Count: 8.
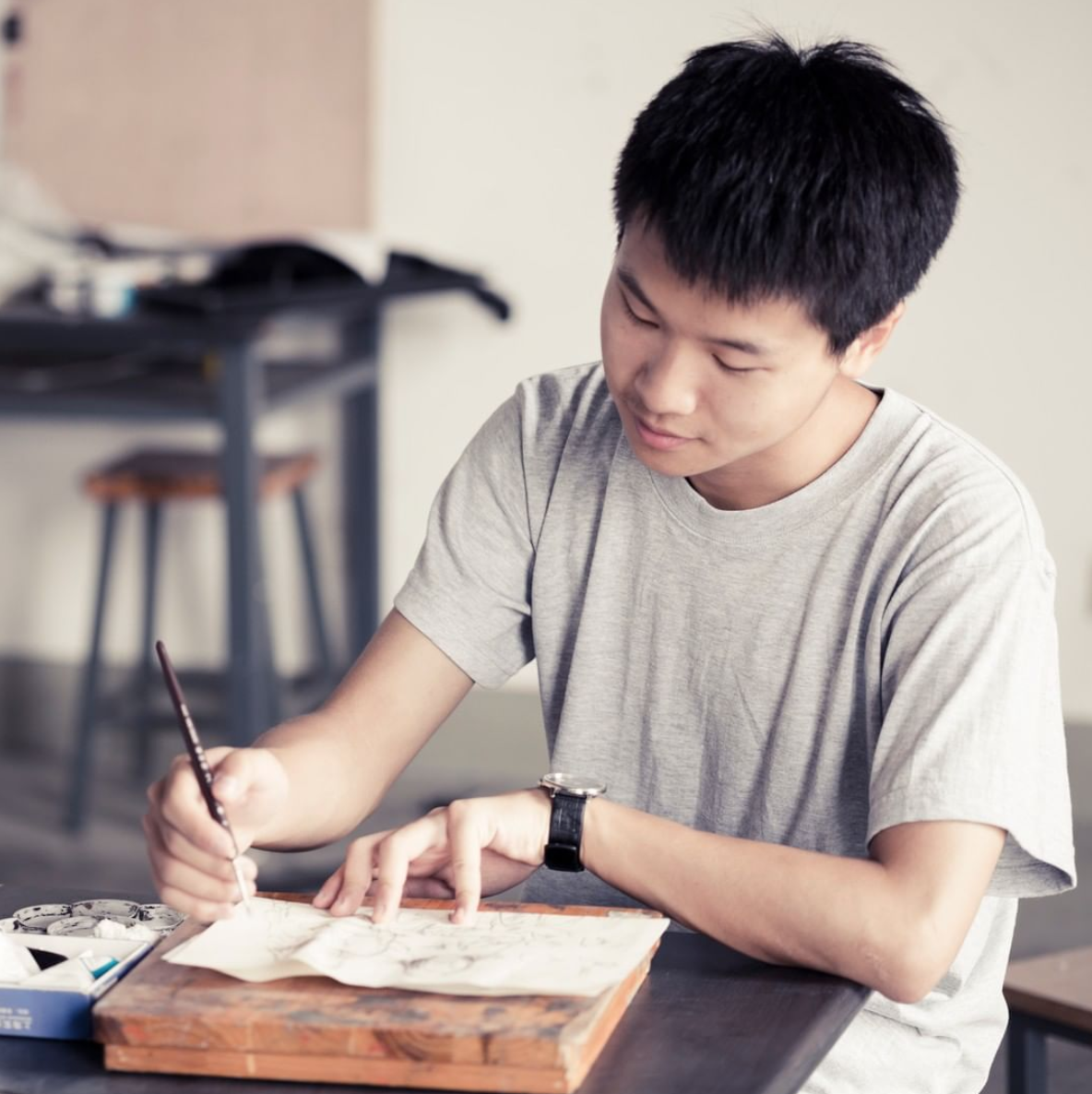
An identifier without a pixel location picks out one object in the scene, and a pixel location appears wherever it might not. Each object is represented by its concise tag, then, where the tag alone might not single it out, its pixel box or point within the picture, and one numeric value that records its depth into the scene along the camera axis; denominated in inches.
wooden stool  188.3
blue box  81.1
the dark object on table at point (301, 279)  175.5
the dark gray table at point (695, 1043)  79.0
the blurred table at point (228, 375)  167.7
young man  85.6
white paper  80.7
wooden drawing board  78.3
